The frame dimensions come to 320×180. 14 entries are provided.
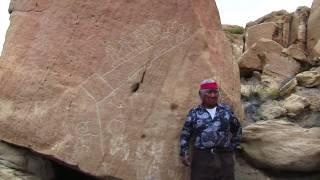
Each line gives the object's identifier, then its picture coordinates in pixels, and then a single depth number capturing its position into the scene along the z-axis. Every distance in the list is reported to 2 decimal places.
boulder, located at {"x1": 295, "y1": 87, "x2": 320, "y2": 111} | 4.71
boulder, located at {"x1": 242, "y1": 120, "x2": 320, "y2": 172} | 3.93
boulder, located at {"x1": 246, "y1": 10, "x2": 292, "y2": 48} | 6.65
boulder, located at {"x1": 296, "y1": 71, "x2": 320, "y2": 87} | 5.04
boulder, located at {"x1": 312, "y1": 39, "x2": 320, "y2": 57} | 5.97
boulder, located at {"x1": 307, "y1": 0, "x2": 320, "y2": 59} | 6.27
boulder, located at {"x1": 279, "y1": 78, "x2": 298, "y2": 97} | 5.05
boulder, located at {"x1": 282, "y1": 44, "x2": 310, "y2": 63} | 5.87
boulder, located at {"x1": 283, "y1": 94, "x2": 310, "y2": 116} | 4.68
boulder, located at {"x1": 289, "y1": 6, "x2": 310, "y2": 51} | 6.45
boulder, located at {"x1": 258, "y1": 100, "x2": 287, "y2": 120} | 4.70
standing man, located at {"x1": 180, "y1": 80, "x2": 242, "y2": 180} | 3.49
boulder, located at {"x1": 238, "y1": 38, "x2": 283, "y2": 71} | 5.89
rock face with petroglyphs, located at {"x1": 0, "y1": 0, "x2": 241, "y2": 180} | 3.85
